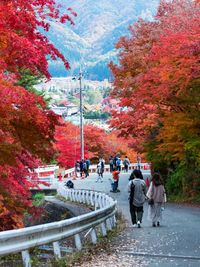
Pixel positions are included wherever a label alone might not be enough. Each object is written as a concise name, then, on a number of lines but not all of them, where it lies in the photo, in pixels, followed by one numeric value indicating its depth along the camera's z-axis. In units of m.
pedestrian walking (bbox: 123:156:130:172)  63.46
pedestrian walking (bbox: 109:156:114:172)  55.69
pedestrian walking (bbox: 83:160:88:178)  56.83
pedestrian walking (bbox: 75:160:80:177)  60.60
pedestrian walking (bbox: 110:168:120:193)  37.71
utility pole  63.83
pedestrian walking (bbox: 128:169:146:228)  18.42
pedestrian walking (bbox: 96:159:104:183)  49.41
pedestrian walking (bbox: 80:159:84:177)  56.23
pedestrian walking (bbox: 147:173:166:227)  18.73
